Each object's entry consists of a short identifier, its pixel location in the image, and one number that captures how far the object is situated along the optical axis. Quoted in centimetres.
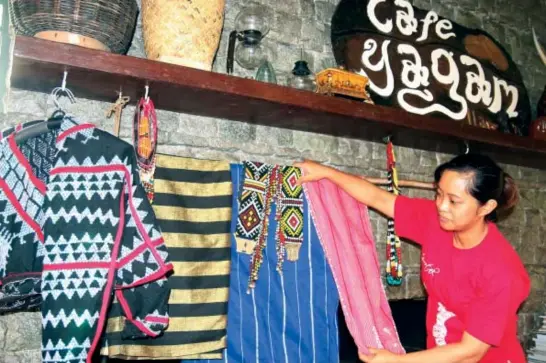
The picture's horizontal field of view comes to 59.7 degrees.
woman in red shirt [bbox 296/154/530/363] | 170
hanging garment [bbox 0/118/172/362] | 126
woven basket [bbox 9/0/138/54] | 143
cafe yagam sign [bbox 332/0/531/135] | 238
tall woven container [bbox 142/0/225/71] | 162
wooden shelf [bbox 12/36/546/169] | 142
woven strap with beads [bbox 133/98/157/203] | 157
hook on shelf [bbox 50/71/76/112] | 151
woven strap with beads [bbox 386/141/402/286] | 224
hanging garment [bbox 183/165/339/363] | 181
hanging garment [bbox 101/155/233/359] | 163
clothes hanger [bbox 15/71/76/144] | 141
